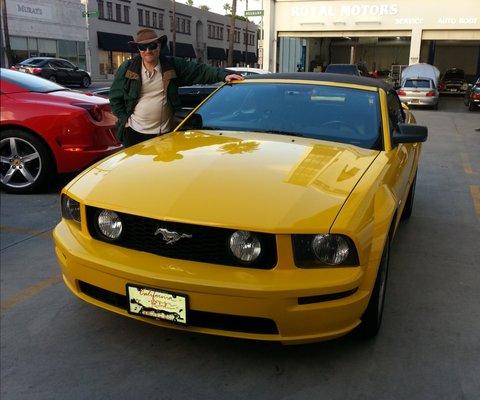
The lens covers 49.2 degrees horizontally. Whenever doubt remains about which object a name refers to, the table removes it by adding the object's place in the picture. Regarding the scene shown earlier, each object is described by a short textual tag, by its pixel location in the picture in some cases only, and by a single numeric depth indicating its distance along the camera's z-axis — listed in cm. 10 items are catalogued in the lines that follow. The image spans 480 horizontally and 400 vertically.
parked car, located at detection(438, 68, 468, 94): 3133
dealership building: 3062
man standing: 439
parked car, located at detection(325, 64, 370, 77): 2469
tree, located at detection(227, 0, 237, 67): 3861
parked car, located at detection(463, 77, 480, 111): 2045
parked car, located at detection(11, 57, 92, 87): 2553
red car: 568
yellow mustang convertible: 233
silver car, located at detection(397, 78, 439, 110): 2125
